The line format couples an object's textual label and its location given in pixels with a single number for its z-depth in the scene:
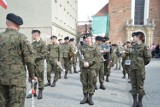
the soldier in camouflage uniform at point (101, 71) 9.52
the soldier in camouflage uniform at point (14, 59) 4.54
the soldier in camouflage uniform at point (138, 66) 7.05
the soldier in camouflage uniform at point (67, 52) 14.06
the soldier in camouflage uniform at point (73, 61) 15.49
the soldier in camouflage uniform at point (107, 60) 11.48
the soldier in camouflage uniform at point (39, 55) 7.99
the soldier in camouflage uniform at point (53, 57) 10.25
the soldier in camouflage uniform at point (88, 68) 7.52
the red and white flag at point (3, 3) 8.38
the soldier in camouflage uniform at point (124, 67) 12.84
